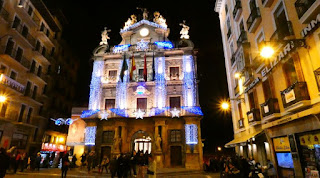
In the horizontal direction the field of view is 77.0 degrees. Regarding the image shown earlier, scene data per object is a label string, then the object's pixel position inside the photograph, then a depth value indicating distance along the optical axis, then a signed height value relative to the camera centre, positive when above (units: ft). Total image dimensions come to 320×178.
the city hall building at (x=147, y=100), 72.74 +19.49
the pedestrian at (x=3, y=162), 27.32 -1.43
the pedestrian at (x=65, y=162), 37.25 -1.89
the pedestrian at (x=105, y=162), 50.58 -2.56
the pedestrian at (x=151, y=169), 25.84 -2.12
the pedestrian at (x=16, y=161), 46.03 -2.19
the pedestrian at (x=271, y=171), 33.59 -3.00
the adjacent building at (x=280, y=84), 26.96 +11.70
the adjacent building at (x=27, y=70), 61.82 +27.45
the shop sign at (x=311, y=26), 24.73 +15.60
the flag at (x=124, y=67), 73.42 +29.81
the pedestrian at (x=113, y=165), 37.53 -2.49
